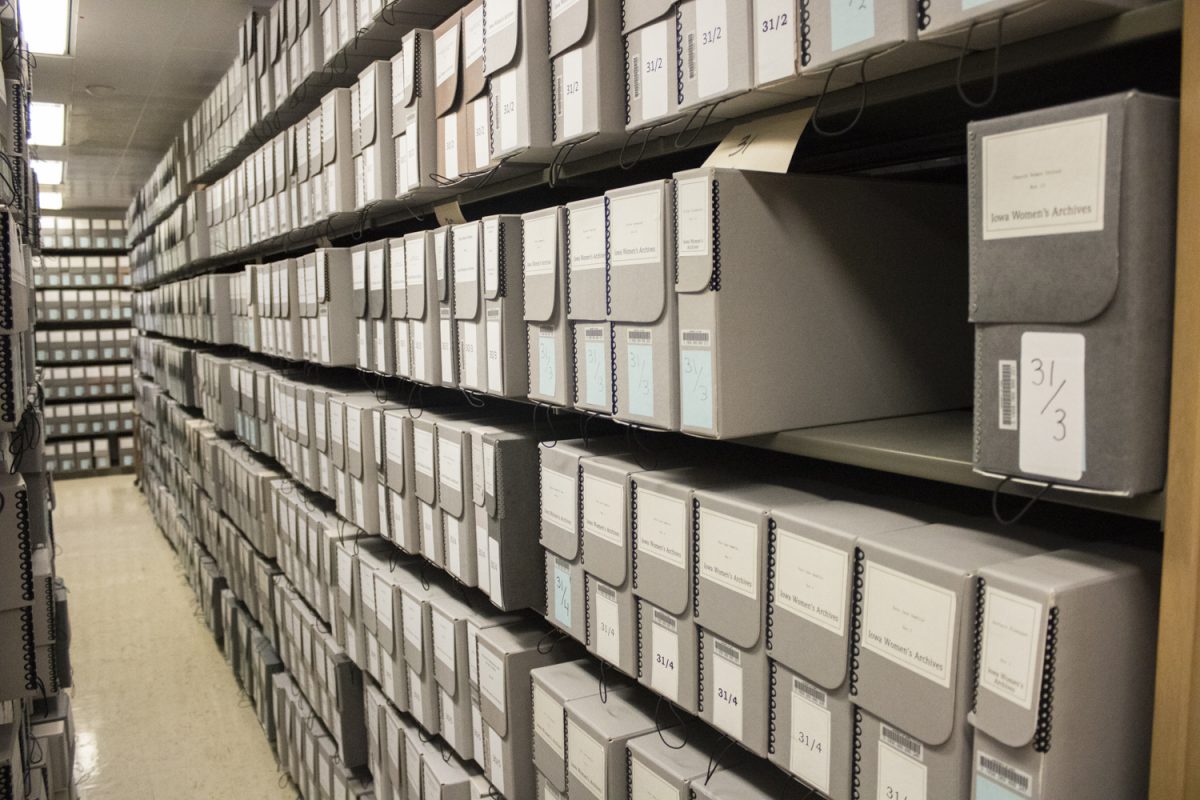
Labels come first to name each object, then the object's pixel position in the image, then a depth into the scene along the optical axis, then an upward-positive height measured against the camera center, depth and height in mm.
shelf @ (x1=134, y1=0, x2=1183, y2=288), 682 +229
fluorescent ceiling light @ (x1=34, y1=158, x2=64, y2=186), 6875 +1201
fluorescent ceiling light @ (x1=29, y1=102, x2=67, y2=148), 5035 +1186
